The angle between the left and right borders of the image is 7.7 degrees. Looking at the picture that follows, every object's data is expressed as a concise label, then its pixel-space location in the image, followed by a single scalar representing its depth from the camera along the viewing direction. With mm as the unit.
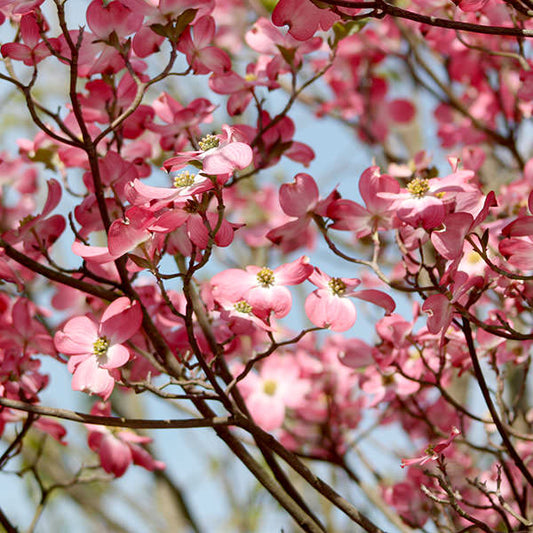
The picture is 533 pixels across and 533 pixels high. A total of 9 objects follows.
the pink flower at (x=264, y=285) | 3239
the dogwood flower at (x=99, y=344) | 3214
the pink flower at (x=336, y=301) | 3249
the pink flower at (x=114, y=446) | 3411
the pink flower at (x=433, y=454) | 3195
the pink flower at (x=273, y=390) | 3633
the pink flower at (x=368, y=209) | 3265
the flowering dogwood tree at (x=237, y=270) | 3189
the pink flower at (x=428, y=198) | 3190
